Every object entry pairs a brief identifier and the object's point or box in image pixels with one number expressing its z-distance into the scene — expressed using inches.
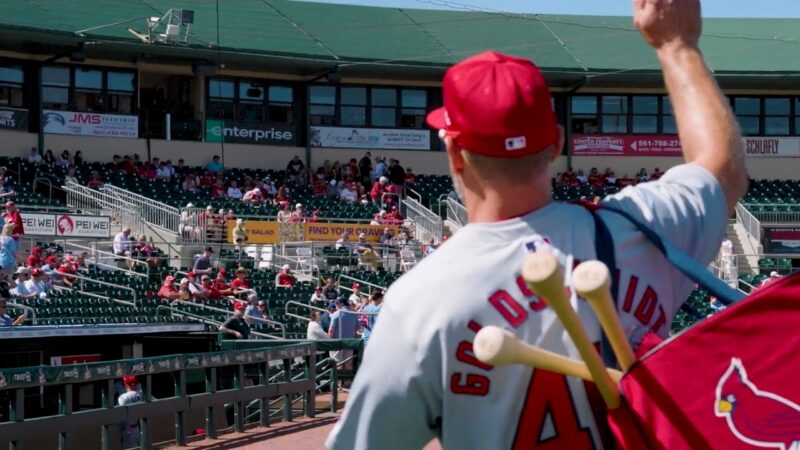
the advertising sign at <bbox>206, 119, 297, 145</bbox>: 1491.1
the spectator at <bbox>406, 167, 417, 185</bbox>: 1488.7
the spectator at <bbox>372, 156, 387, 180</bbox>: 1462.7
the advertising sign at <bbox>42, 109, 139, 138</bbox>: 1384.1
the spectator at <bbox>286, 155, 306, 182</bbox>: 1466.5
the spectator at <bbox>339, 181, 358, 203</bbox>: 1397.6
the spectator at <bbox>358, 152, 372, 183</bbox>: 1489.9
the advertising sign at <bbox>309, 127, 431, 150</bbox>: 1568.7
